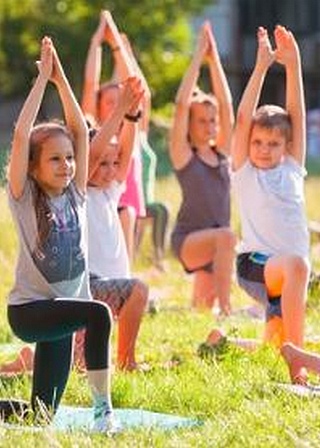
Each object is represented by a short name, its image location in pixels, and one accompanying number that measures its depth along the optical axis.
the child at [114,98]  11.11
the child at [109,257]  8.60
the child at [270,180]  9.08
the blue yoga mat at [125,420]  6.92
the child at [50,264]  6.99
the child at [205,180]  11.27
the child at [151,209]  13.10
